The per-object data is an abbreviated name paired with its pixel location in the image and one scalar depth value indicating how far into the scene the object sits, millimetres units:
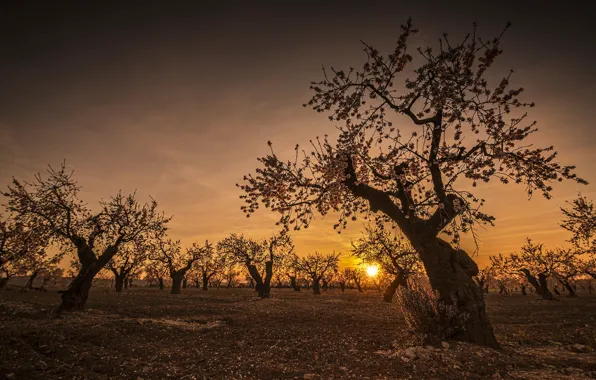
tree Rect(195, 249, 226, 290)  52781
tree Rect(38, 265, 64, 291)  29262
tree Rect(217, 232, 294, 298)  33681
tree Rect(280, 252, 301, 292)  64962
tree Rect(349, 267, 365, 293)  72344
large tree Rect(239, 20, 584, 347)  7906
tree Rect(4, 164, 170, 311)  15031
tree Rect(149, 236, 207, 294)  37797
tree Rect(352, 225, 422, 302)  29016
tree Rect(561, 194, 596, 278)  19906
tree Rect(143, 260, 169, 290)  59775
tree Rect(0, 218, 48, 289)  15639
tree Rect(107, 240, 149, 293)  39356
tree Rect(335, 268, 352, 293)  78838
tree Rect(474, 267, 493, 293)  73638
